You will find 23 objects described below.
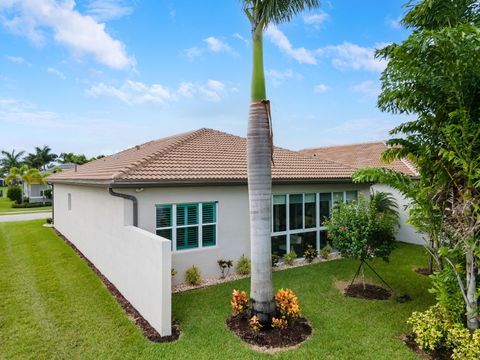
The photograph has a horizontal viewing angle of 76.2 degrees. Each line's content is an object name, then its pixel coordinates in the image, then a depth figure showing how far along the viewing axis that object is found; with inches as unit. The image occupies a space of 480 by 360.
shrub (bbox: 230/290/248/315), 277.0
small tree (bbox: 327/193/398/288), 350.3
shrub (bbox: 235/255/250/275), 426.9
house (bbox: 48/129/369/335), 303.6
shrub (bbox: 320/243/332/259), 513.3
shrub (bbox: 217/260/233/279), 414.6
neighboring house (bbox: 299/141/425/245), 673.6
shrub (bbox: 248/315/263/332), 257.6
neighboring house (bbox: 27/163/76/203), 1681.8
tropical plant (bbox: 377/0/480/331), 213.0
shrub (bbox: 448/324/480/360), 205.6
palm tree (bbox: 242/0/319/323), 259.6
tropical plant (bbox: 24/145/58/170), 2623.3
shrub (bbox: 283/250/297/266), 474.4
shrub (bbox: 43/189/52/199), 1660.9
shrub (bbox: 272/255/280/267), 458.0
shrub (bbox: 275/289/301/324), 267.9
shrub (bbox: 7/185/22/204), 1601.0
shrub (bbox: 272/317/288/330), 259.3
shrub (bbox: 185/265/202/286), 383.6
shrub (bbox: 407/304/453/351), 229.8
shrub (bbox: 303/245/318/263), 494.0
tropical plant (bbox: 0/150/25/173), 2689.5
